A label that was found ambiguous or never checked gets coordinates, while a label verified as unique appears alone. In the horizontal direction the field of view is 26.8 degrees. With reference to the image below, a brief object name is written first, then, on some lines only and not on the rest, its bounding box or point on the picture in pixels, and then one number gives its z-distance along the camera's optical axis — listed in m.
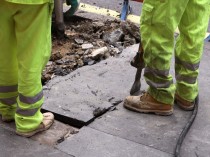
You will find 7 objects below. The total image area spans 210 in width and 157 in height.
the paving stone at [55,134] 3.11
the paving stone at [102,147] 2.96
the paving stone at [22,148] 2.92
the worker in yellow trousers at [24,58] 2.82
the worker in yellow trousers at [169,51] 3.16
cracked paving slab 3.46
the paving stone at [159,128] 3.12
